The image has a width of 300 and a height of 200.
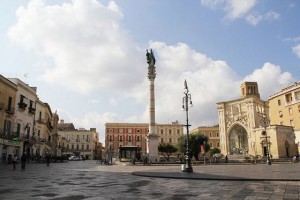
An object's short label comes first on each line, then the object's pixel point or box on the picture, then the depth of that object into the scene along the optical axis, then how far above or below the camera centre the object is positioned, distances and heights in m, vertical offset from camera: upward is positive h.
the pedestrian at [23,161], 24.27 -0.80
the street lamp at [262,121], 69.54 +7.64
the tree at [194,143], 58.47 +1.75
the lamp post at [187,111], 21.67 +3.19
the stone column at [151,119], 42.75 +4.98
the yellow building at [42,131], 50.94 +4.08
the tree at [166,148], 73.56 +0.84
